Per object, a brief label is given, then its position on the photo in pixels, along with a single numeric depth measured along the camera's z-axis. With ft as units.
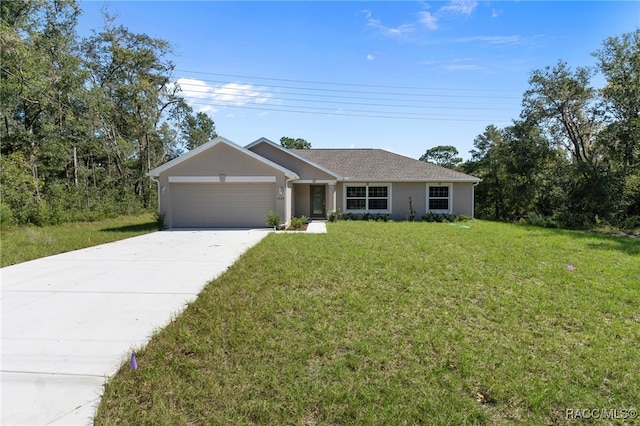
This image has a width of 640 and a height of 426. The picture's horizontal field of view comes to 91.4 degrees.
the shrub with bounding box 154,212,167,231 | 44.98
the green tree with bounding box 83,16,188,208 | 84.79
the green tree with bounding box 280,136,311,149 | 177.88
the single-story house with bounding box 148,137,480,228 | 45.78
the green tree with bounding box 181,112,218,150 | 114.28
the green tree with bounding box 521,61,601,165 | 61.37
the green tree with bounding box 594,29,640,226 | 54.19
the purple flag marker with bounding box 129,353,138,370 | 10.22
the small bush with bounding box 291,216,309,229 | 45.48
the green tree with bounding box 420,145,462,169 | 158.51
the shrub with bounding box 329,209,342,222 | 55.57
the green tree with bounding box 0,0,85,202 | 57.21
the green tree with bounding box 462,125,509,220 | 72.02
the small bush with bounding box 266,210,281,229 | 44.14
